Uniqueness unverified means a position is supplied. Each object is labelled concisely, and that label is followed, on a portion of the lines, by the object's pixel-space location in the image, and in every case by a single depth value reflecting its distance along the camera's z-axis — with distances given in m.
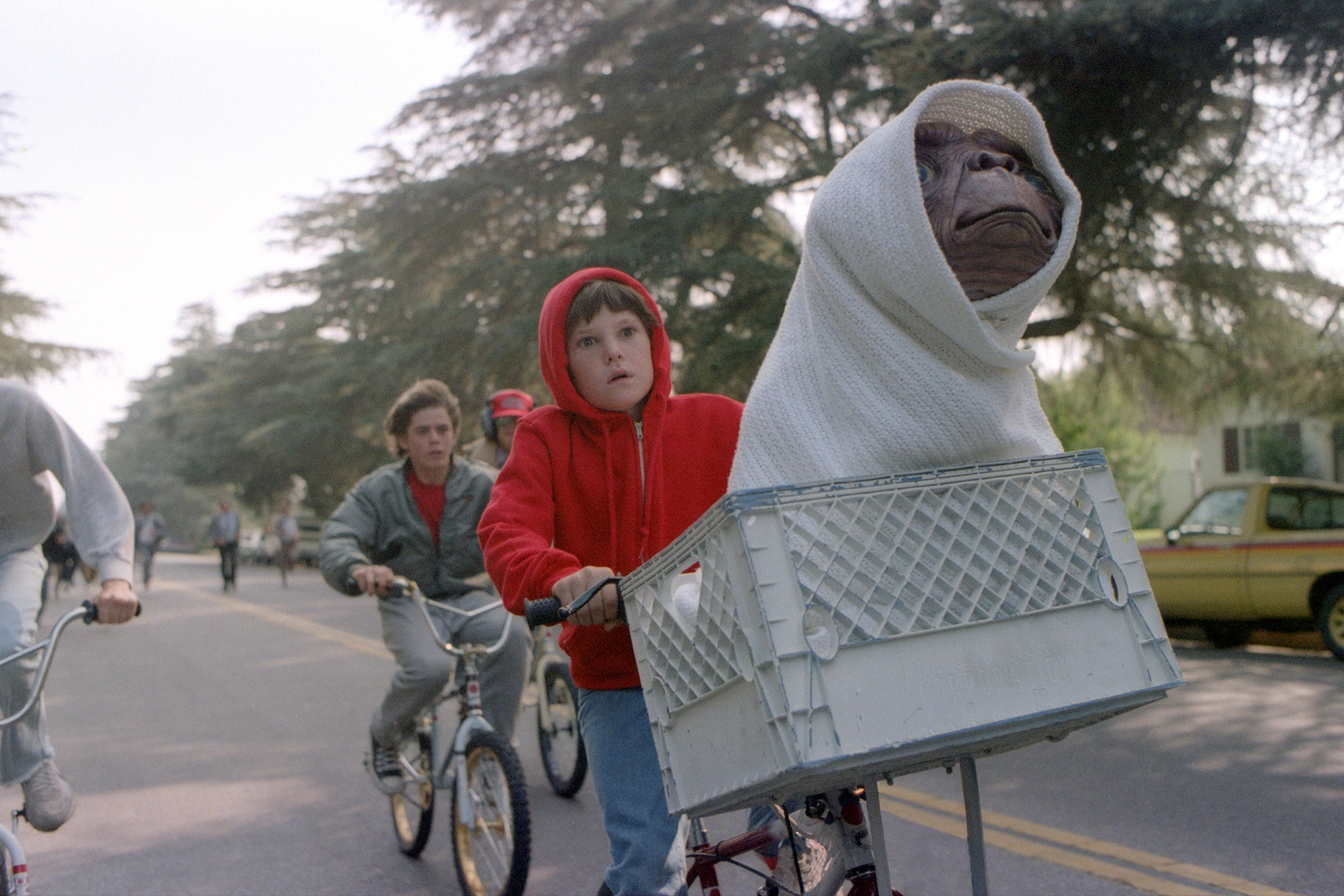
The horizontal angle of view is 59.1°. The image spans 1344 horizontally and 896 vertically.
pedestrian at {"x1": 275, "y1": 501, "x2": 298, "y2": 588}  28.88
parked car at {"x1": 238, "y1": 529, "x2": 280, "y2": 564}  43.25
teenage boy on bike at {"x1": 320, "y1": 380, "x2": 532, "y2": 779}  4.96
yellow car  9.73
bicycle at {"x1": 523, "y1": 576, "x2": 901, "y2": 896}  2.18
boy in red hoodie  2.53
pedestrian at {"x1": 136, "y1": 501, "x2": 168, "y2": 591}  25.73
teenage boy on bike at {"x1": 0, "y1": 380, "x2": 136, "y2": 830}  3.53
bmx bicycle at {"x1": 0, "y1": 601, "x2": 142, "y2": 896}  3.20
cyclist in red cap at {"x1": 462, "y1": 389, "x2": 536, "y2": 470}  6.97
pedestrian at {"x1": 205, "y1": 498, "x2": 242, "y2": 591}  24.75
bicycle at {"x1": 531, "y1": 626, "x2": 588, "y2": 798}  5.86
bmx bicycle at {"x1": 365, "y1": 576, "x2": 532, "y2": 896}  4.05
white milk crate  1.51
